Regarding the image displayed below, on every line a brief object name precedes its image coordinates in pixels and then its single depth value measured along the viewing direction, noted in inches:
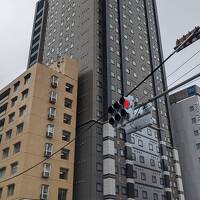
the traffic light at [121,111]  579.8
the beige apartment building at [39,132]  1857.8
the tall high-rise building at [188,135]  2760.8
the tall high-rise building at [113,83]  2121.1
